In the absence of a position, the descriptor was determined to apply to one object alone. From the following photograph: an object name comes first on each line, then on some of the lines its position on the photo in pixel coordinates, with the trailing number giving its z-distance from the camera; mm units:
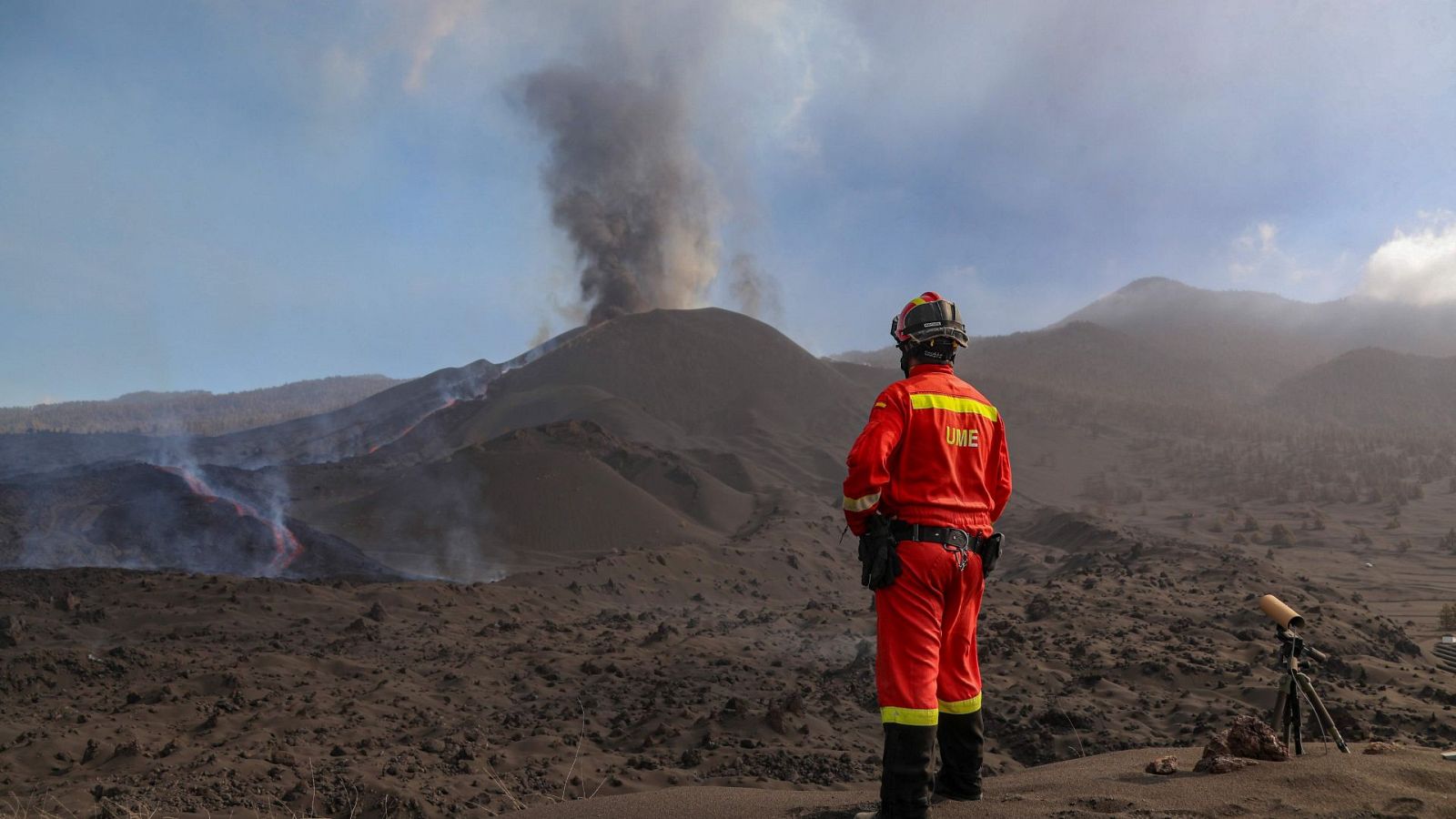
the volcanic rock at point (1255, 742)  4426
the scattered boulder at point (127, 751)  7099
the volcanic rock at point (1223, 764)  4355
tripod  4266
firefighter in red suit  3979
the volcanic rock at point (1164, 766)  4550
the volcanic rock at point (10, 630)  11914
